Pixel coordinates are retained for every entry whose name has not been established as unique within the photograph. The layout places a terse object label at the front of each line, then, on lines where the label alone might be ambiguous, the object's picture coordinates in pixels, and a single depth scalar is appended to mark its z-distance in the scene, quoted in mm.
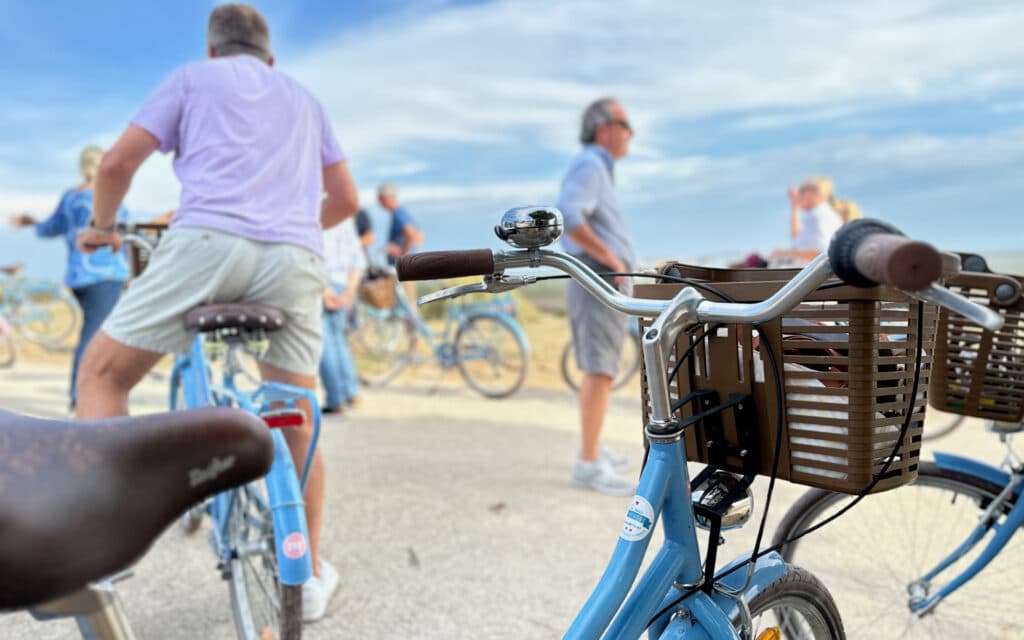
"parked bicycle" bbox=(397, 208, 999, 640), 1328
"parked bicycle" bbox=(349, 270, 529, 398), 7883
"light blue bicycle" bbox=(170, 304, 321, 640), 2244
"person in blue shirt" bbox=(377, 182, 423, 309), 8961
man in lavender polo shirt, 2588
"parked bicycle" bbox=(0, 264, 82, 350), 11555
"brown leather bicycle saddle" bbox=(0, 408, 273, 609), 822
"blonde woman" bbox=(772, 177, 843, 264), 6312
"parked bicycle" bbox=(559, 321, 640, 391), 7996
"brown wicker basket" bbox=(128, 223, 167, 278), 3205
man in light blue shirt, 4102
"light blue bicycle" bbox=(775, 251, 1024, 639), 2055
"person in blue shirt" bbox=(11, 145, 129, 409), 5754
